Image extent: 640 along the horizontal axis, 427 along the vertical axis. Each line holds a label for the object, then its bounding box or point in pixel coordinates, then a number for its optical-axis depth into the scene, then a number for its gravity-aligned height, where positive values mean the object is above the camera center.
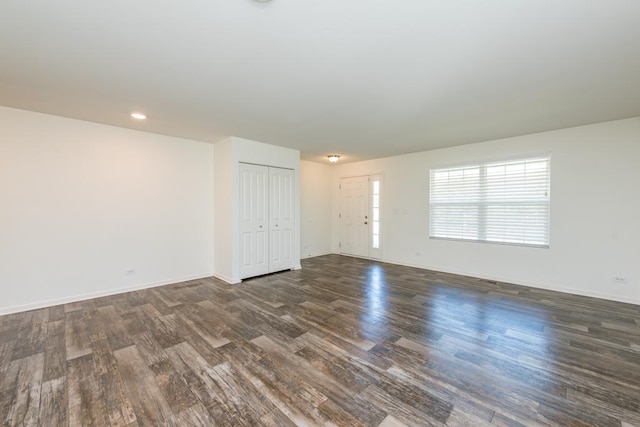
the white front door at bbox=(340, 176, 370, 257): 6.89 -0.22
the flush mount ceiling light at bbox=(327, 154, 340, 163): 6.11 +1.22
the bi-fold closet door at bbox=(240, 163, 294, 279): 4.91 -0.23
